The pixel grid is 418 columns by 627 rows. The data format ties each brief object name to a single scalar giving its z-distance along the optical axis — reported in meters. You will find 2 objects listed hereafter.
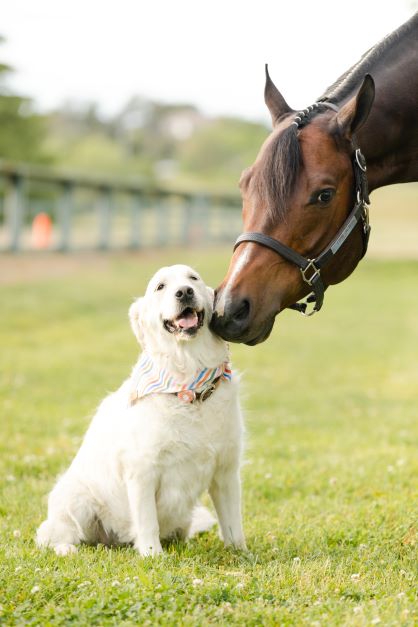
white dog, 8.80
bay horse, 8.17
